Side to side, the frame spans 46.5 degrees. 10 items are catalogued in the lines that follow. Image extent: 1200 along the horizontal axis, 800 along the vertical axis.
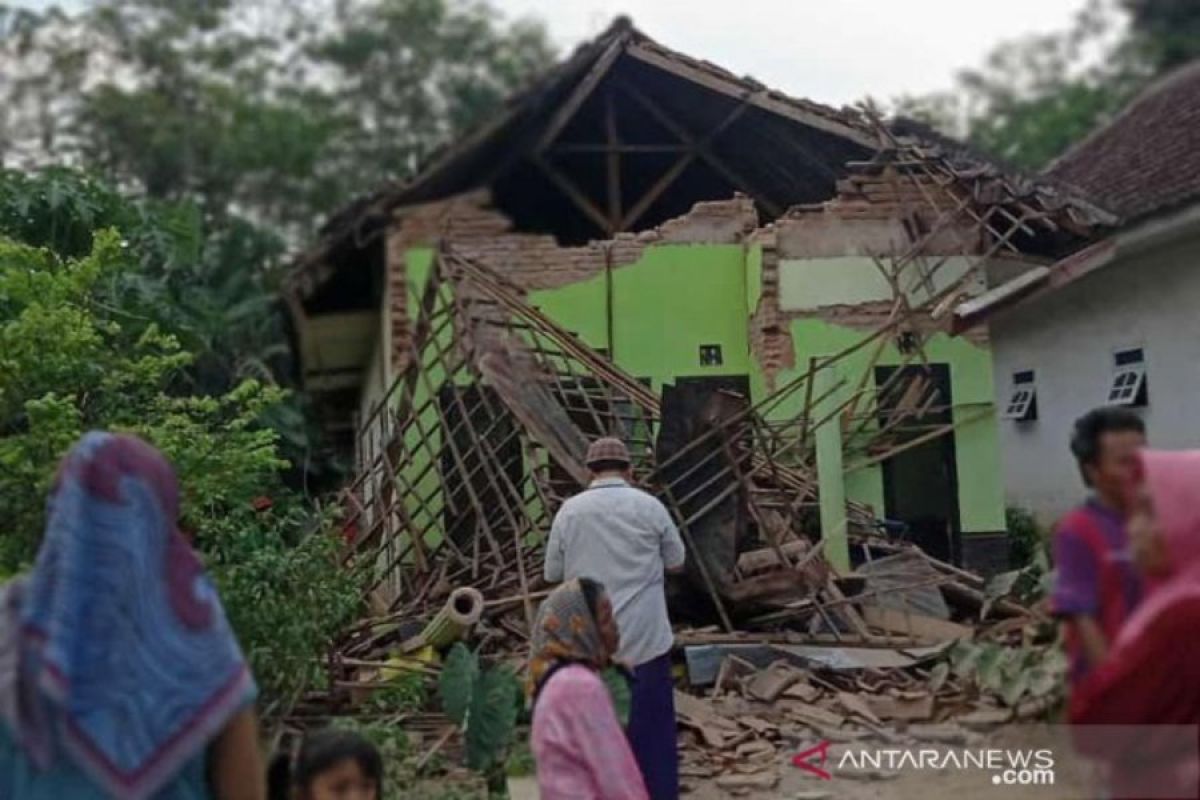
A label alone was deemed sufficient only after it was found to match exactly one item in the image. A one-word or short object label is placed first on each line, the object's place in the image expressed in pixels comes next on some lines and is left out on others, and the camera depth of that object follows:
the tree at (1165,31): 29.75
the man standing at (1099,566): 2.86
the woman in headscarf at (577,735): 4.11
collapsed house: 8.55
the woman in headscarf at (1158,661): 2.78
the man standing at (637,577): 5.84
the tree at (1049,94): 29.73
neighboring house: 10.52
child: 3.49
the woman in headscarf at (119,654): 2.68
